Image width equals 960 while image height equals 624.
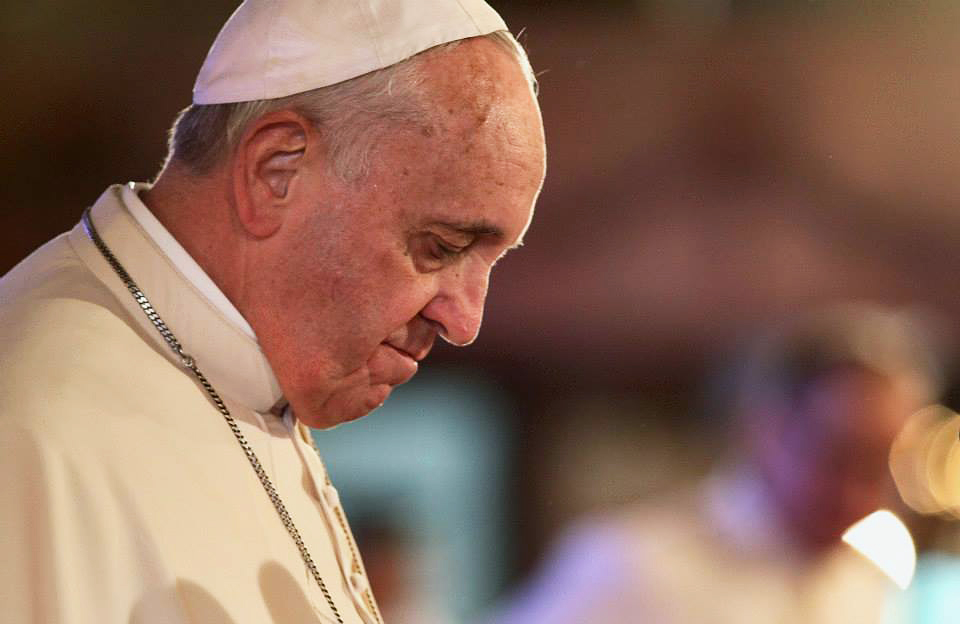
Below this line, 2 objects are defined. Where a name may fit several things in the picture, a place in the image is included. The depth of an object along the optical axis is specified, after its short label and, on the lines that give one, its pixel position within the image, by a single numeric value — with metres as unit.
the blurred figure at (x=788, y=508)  7.73
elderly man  4.16
